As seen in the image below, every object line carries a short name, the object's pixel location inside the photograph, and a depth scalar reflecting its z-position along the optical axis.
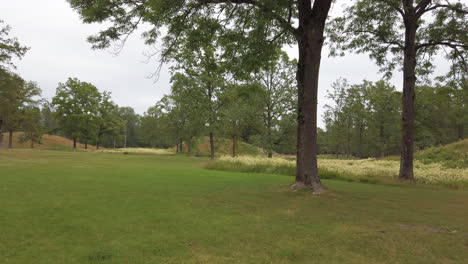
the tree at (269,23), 10.46
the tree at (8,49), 29.28
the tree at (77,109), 59.53
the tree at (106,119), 66.19
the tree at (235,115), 34.97
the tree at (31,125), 52.84
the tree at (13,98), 32.06
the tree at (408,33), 15.05
